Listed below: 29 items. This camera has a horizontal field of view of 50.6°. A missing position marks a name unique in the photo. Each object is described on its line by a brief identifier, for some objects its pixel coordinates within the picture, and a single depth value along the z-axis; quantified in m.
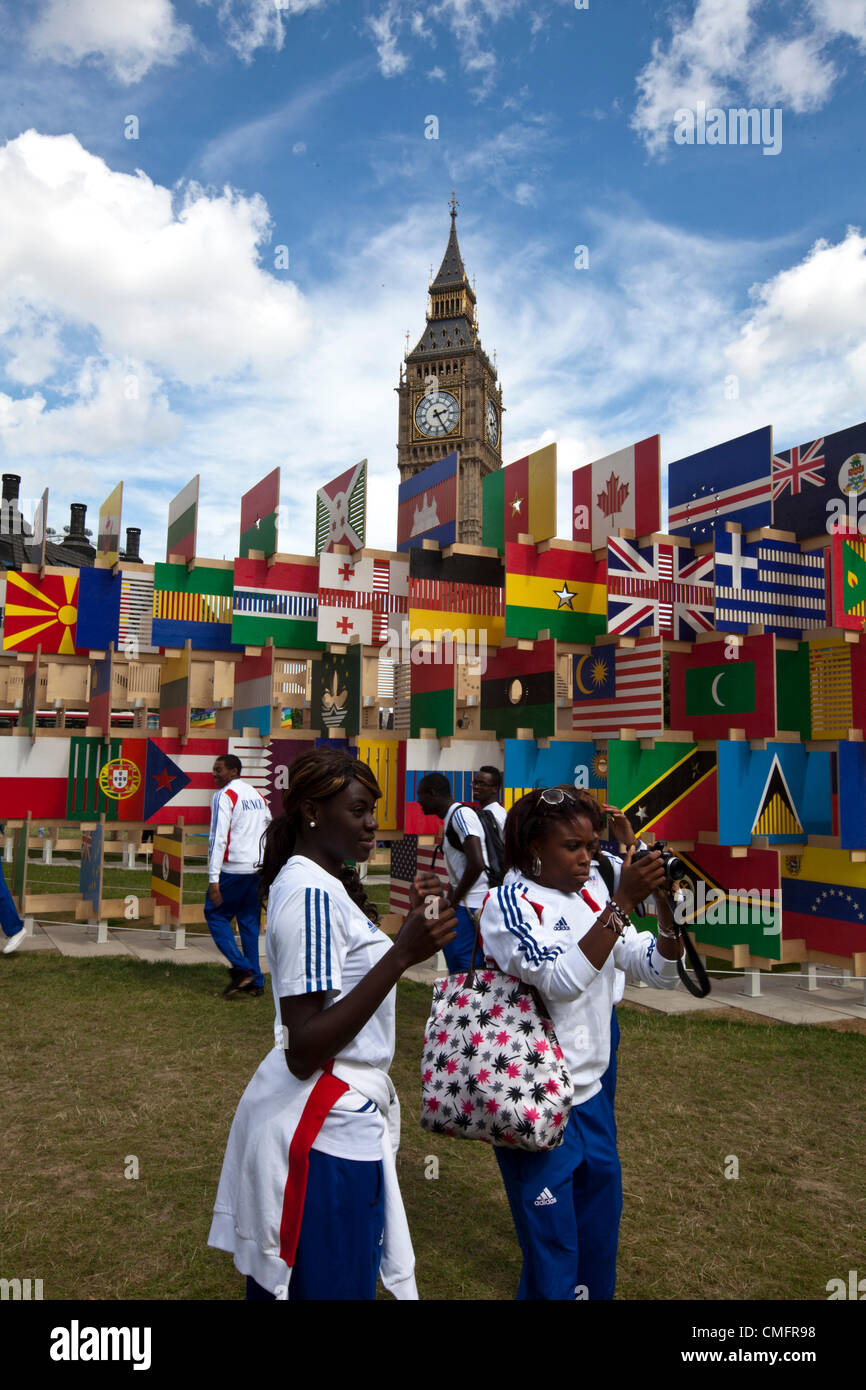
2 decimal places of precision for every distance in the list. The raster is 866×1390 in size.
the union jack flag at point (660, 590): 7.77
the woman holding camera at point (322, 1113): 1.84
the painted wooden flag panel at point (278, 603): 8.78
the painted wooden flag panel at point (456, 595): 8.23
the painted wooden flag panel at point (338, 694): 8.69
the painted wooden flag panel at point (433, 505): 8.45
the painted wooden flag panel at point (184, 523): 8.85
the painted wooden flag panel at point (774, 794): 7.34
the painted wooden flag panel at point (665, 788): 7.52
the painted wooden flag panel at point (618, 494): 7.89
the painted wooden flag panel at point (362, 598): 8.78
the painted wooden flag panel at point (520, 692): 7.96
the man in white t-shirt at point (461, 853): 5.43
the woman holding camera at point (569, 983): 2.40
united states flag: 8.33
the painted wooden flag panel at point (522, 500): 8.17
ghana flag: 8.14
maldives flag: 7.41
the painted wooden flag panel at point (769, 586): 7.75
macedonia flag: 8.82
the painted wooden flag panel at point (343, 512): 8.74
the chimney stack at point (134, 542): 40.44
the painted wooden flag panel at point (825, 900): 7.12
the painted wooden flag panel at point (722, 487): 7.69
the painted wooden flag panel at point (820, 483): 7.62
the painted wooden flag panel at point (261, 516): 8.73
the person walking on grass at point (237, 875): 7.13
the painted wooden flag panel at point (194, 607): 8.84
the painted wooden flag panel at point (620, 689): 7.54
